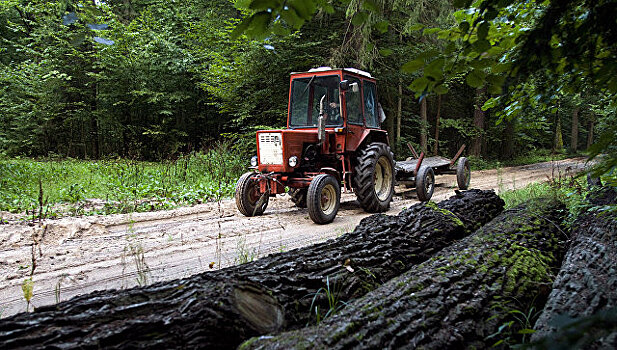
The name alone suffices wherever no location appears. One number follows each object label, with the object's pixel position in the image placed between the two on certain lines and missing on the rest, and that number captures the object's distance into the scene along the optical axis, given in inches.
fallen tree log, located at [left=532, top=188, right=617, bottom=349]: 28.0
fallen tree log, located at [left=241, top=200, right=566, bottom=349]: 65.6
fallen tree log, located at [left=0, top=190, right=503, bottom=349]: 61.2
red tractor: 224.2
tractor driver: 249.6
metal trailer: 286.5
